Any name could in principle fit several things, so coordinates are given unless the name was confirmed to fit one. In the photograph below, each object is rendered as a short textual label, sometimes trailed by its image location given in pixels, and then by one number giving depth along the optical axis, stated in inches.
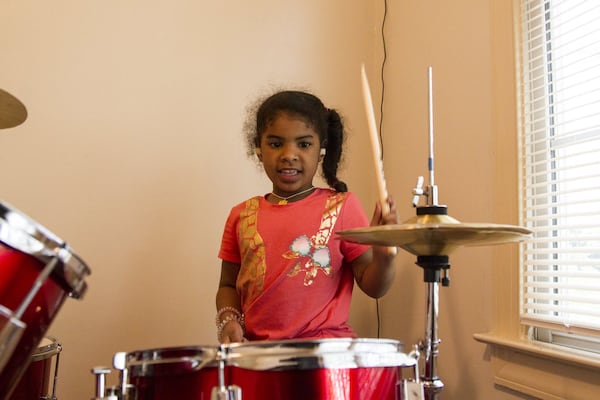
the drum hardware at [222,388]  23.2
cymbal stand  33.7
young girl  40.8
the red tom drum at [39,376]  33.6
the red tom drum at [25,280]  19.8
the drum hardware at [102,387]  24.5
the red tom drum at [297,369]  24.0
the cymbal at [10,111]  36.4
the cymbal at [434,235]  27.6
